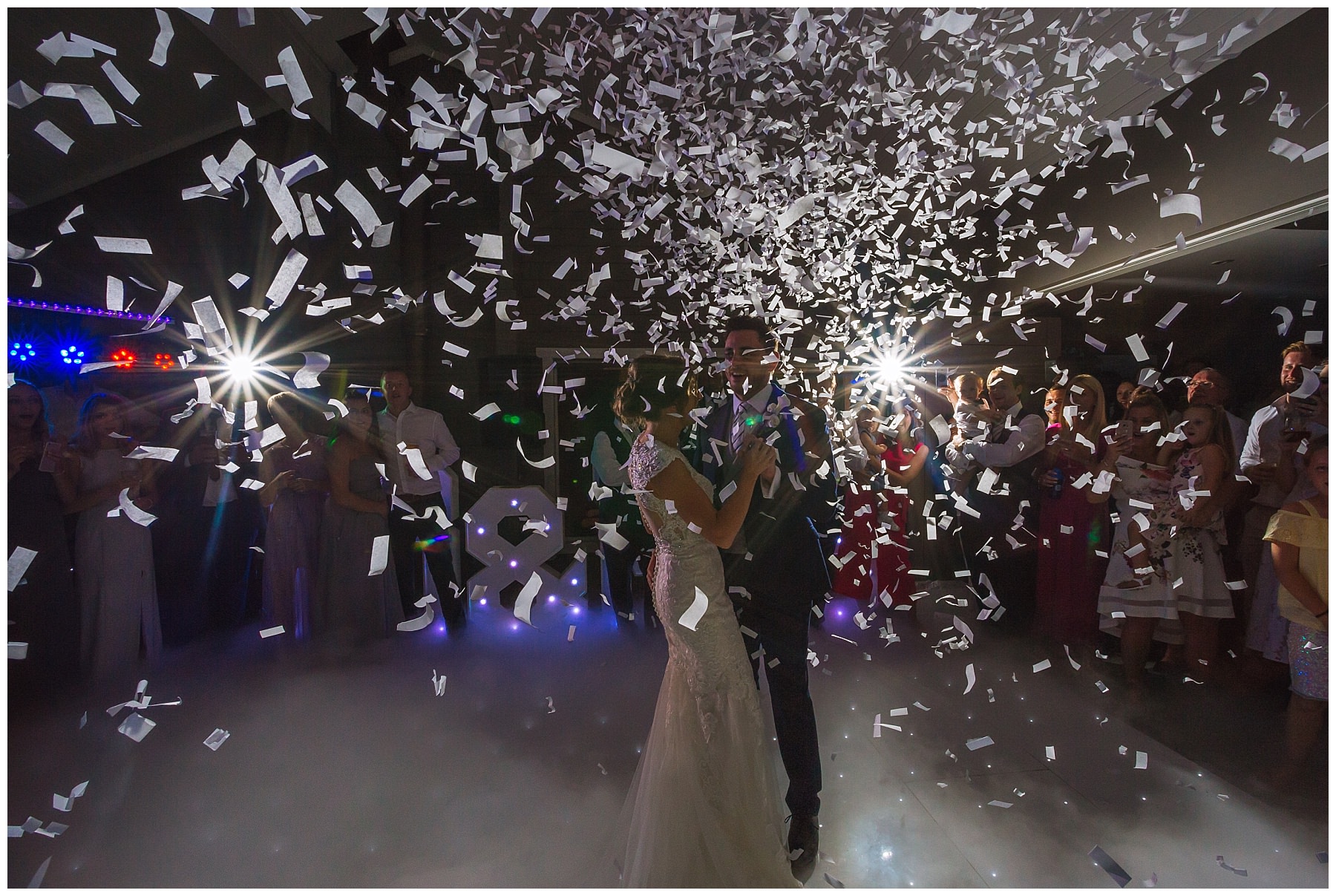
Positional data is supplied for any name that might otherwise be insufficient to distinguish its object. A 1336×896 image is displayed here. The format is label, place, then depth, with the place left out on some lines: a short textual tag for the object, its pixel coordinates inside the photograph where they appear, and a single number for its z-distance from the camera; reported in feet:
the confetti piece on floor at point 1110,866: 5.95
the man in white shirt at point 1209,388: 9.50
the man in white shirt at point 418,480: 12.09
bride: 5.61
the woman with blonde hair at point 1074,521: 10.63
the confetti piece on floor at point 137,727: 8.76
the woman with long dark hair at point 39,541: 9.02
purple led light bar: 14.33
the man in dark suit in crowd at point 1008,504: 11.65
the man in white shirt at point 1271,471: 8.61
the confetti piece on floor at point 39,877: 6.04
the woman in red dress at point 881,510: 12.87
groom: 6.25
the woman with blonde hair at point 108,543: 10.03
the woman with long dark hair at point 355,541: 11.94
